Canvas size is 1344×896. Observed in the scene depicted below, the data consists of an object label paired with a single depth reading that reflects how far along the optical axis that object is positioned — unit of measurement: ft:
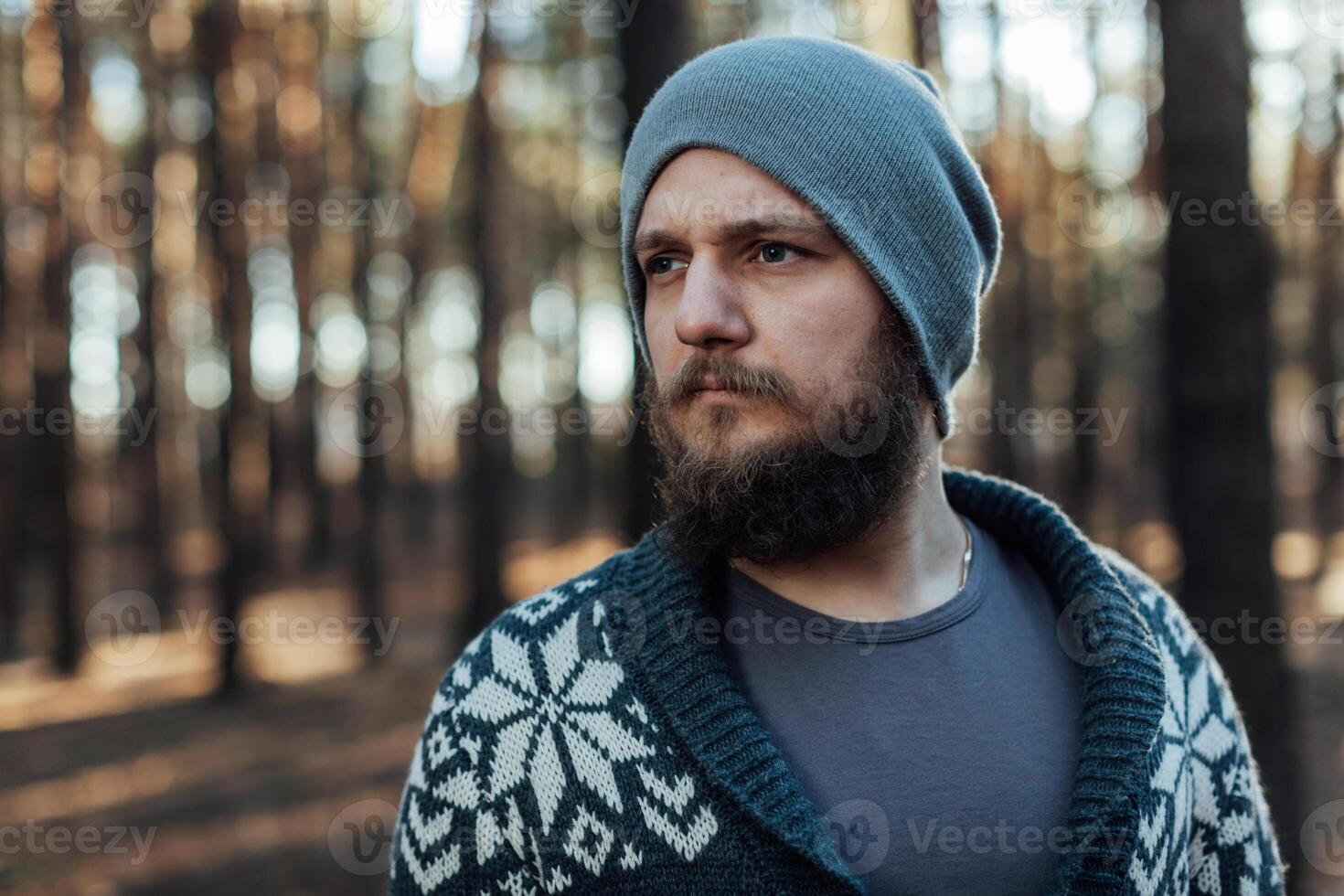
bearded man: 3.65
